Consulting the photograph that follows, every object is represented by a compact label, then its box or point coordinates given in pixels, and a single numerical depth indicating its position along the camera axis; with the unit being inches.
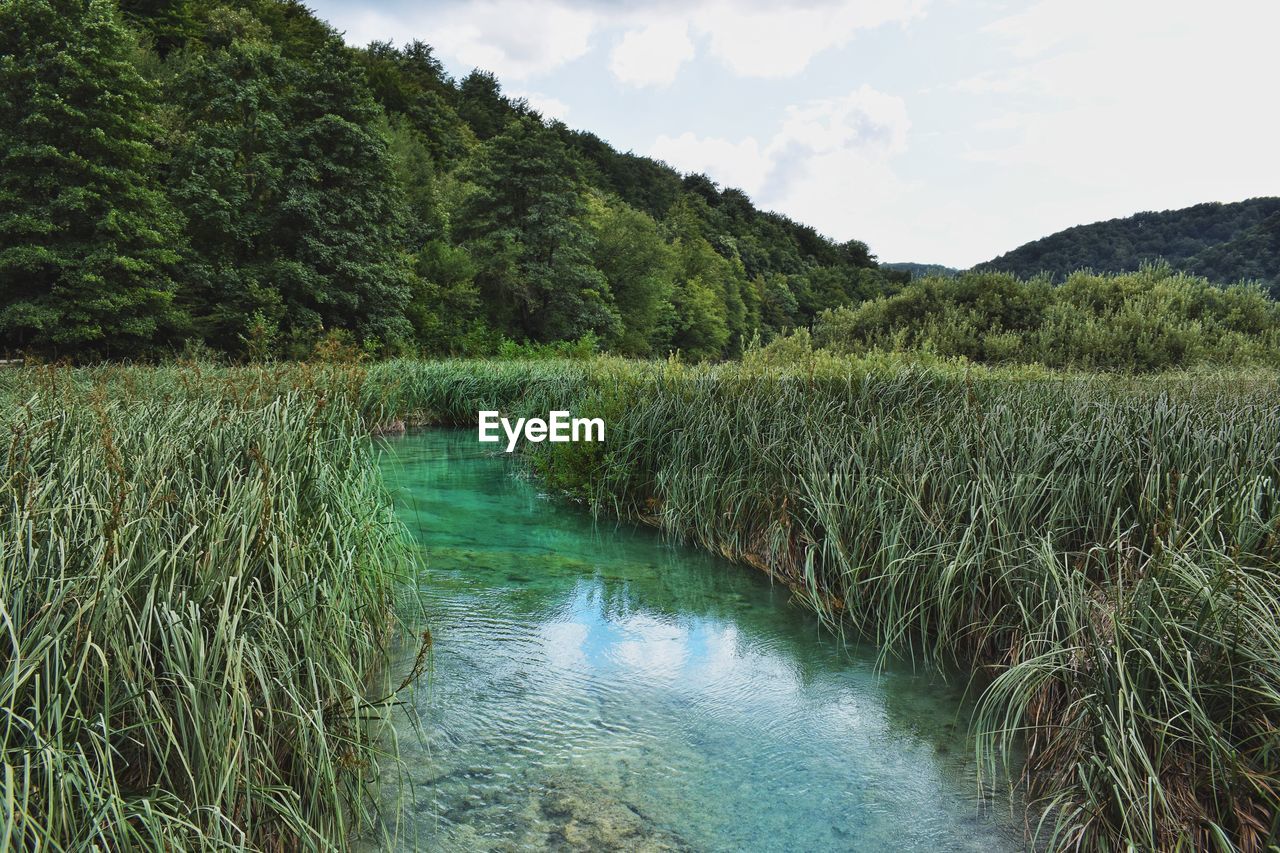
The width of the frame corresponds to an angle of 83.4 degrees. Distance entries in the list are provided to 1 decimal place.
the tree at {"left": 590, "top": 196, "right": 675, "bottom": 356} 1365.7
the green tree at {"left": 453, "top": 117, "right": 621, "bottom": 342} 1065.5
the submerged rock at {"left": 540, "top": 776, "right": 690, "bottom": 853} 94.2
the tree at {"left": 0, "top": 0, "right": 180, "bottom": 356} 578.9
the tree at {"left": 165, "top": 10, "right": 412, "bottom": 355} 754.2
